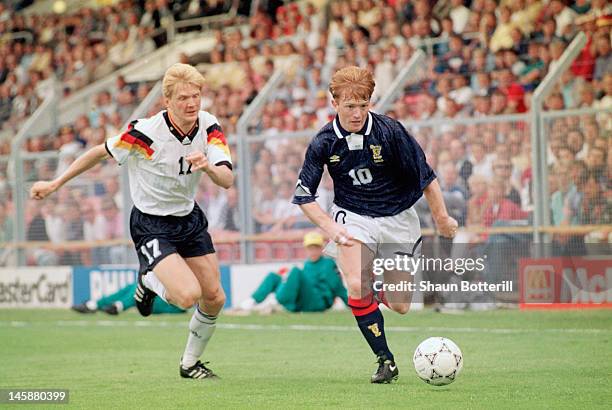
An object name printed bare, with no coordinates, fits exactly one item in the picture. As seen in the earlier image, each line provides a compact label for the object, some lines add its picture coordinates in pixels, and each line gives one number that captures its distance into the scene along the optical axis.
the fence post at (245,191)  34.28
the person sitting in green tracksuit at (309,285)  30.81
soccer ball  15.92
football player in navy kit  16.58
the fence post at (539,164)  29.78
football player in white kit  16.97
